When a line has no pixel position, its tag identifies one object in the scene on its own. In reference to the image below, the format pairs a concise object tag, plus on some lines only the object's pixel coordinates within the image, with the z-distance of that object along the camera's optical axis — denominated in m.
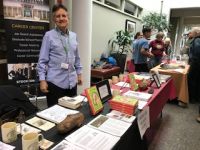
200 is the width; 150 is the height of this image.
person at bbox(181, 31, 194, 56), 3.75
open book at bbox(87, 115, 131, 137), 1.13
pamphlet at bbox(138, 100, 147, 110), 1.50
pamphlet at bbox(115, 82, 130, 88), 2.12
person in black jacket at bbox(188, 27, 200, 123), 3.65
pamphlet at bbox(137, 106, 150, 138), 1.32
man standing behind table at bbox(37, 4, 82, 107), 1.67
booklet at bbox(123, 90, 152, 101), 1.72
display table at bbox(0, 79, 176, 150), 1.06
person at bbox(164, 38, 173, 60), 5.21
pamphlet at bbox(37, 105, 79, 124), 1.25
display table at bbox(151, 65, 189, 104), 3.39
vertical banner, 2.64
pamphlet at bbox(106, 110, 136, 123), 1.29
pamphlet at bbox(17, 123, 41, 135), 1.09
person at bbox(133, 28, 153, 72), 3.87
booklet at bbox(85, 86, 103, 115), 1.33
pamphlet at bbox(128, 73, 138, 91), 2.00
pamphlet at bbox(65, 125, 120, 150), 0.97
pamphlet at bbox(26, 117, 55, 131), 1.15
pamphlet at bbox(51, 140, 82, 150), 0.95
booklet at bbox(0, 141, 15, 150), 0.94
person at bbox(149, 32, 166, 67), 4.41
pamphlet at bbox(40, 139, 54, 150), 0.96
